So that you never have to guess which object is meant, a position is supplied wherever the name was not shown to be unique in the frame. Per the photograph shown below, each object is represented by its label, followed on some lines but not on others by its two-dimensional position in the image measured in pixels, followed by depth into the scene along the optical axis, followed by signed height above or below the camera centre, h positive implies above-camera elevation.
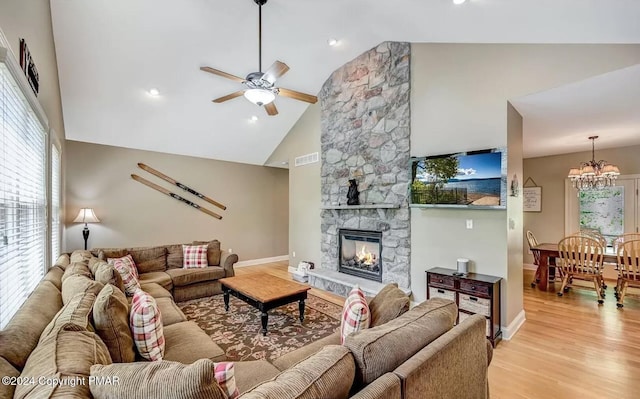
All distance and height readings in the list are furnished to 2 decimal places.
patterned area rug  2.91 -1.51
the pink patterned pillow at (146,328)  1.69 -0.78
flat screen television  3.12 +0.24
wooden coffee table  3.13 -1.07
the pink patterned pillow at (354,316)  1.70 -0.71
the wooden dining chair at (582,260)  4.17 -0.92
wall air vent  5.67 +0.85
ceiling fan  2.81 +1.19
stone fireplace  4.14 +0.61
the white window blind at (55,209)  3.06 -0.11
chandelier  4.45 +0.42
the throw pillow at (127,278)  3.21 -0.91
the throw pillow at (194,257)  4.57 -0.93
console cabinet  2.98 -1.04
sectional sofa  0.92 -0.65
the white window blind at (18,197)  1.47 +0.02
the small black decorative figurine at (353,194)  4.74 +0.10
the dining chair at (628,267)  3.92 -0.94
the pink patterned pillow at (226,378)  1.04 -0.66
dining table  4.68 -1.06
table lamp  4.69 -0.30
